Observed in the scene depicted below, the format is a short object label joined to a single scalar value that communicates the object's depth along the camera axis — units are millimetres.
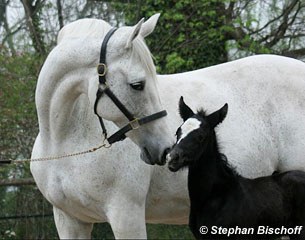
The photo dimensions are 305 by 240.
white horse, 7223
